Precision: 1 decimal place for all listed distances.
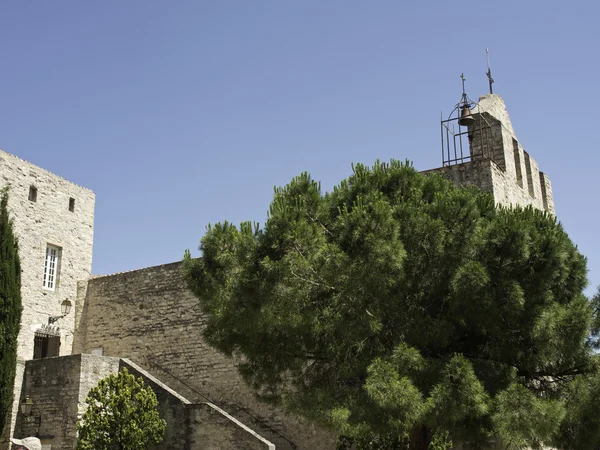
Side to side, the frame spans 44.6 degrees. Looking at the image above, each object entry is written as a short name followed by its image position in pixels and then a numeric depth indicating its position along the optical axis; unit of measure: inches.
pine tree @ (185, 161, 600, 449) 392.8
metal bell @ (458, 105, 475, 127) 658.8
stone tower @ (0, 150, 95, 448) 708.0
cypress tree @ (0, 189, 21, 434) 583.8
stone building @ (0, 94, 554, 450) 599.8
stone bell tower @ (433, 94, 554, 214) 629.9
